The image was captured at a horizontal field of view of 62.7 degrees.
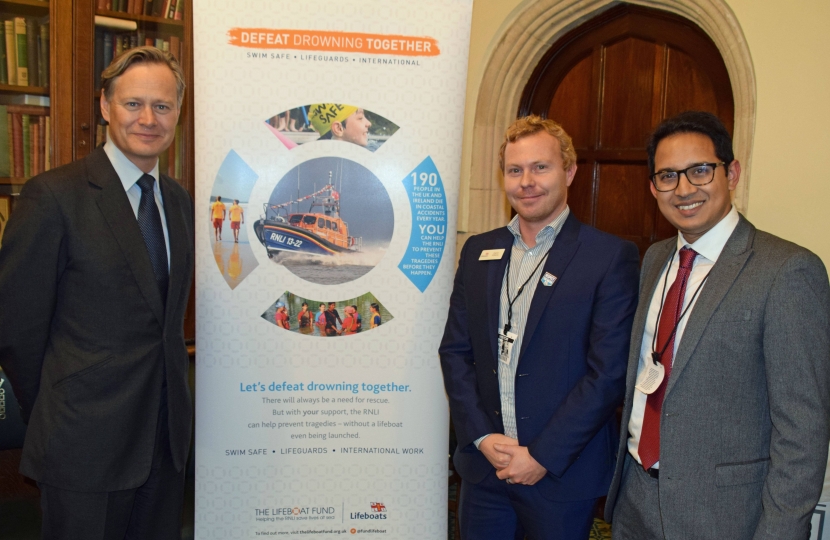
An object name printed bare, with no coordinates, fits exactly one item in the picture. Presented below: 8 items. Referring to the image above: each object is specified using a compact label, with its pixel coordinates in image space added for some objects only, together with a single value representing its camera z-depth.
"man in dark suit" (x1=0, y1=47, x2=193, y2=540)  1.65
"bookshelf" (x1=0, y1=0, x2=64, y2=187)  3.06
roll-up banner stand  2.08
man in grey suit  1.37
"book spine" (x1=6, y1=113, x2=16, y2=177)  3.10
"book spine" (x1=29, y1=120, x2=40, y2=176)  3.12
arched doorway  2.72
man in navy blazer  1.74
